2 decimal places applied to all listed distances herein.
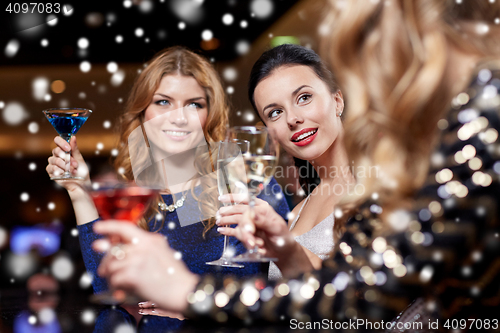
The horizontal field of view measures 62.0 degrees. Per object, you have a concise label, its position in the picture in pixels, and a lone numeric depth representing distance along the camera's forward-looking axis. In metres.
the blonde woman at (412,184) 0.59
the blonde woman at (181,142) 1.98
